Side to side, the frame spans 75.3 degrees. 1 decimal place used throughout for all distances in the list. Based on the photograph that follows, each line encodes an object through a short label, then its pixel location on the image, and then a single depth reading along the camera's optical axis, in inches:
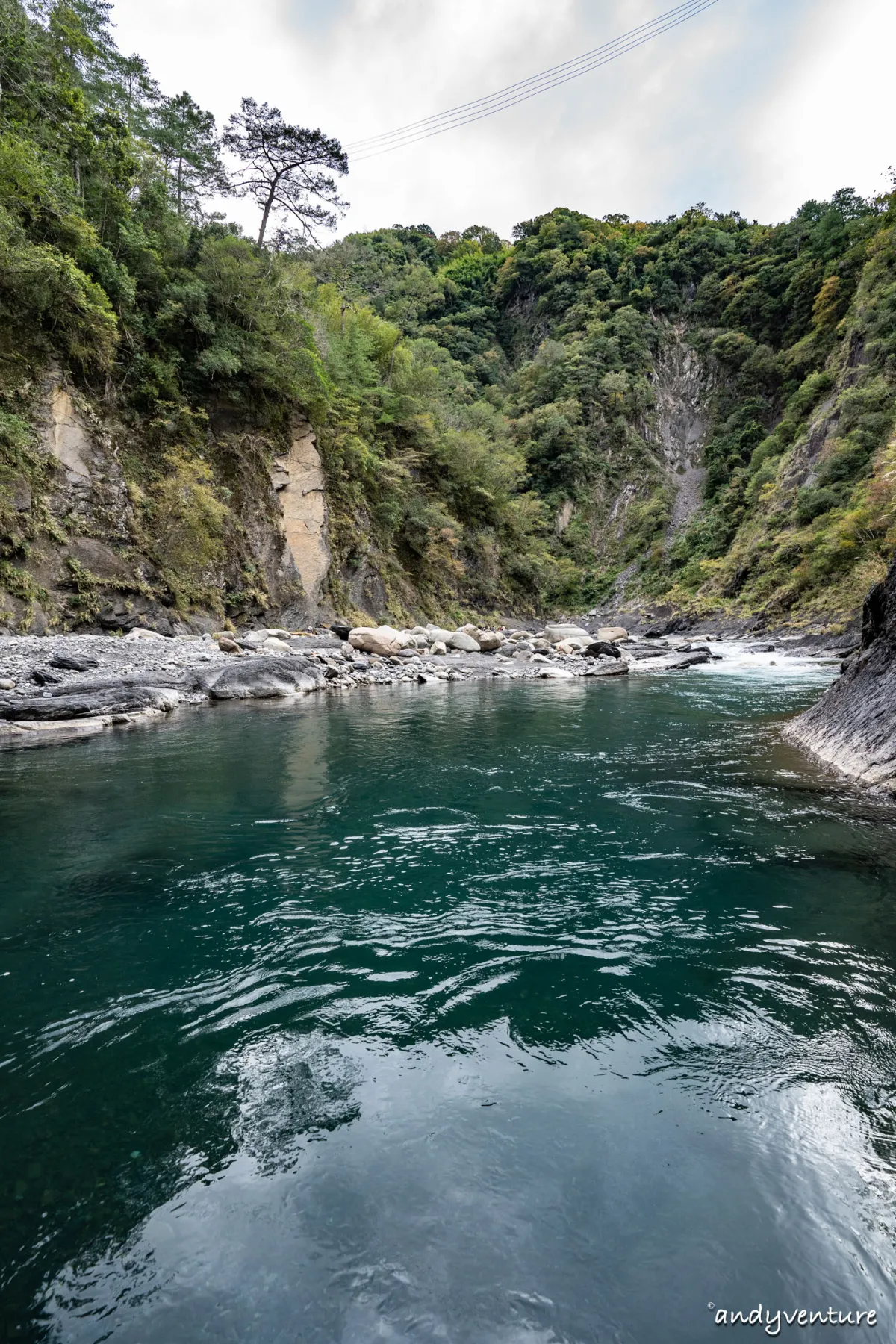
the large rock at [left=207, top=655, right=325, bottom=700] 423.8
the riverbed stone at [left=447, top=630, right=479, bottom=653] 816.3
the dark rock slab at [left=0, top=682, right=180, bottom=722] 310.7
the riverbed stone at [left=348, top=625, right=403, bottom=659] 668.7
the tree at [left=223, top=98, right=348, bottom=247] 693.3
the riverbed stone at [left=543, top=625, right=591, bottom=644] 971.9
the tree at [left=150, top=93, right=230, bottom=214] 710.5
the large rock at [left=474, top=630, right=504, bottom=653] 832.9
